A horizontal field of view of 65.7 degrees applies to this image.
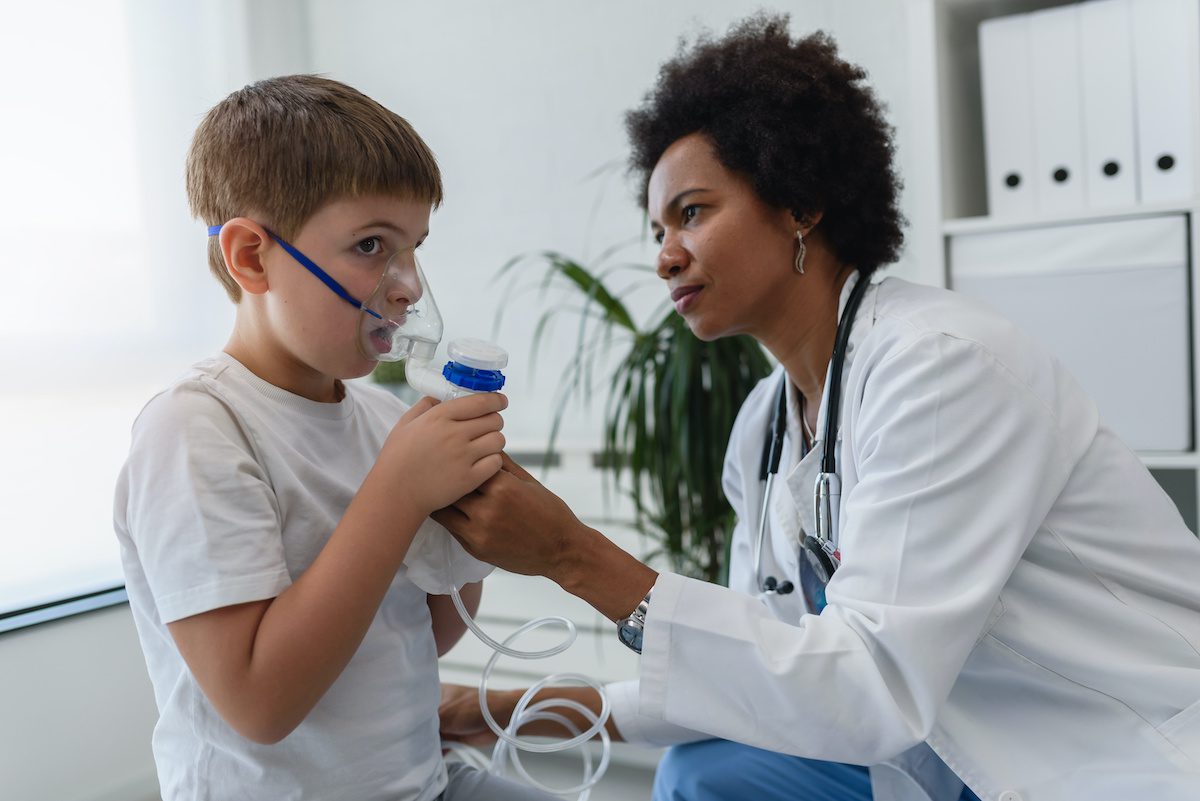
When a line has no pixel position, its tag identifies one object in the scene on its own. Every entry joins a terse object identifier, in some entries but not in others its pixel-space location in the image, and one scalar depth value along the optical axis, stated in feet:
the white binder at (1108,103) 5.83
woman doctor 3.29
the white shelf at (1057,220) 5.66
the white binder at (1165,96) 5.64
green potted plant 6.50
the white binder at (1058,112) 5.97
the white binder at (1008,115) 6.11
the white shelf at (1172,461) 5.74
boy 2.80
